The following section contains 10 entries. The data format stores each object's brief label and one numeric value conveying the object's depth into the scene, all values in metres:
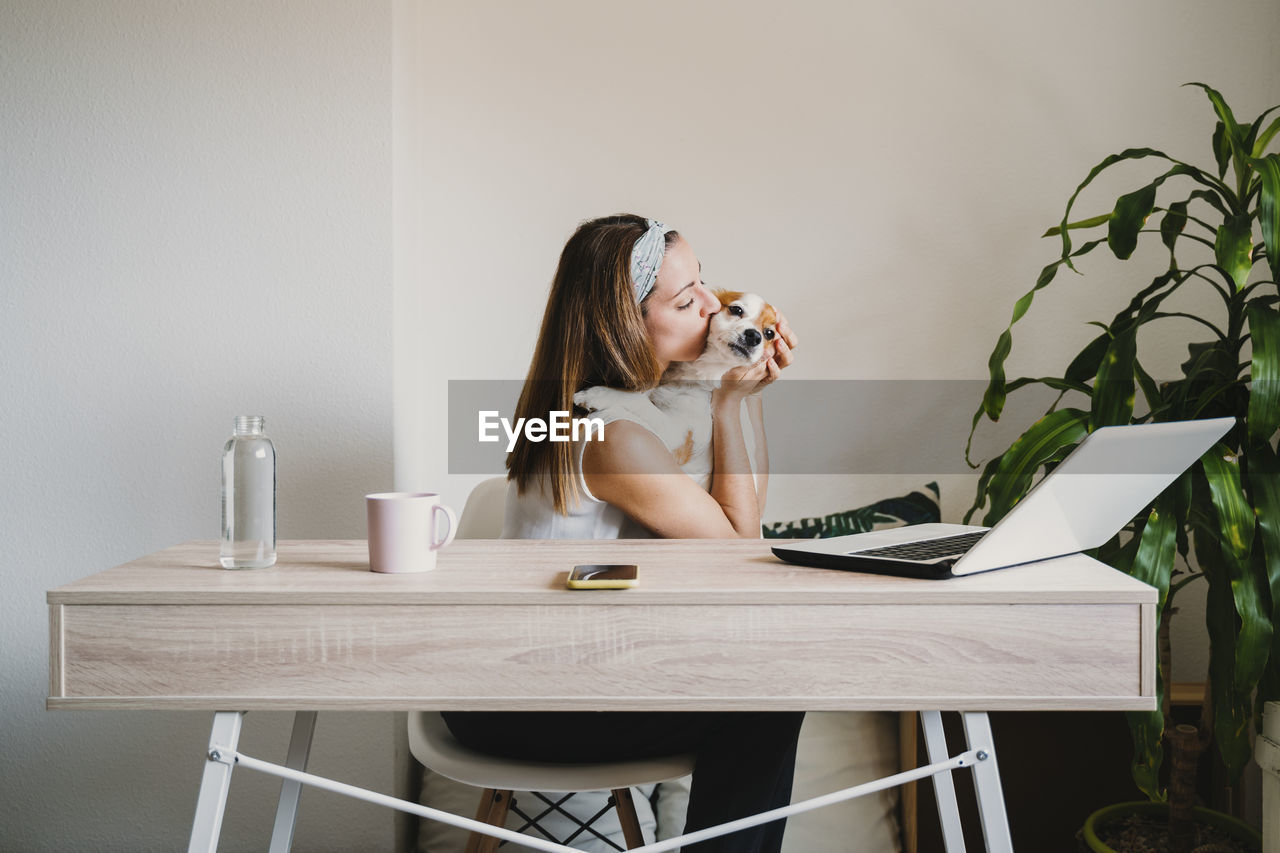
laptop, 0.89
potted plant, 1.31
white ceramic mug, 0.99
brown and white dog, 1.69
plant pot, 1.51
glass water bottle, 1.03
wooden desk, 0.90
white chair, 1.14
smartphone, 0.89
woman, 1.13
